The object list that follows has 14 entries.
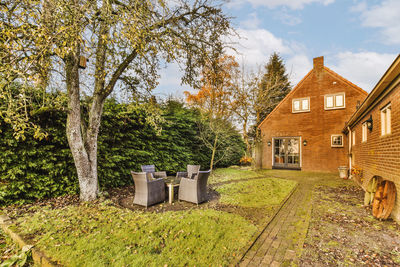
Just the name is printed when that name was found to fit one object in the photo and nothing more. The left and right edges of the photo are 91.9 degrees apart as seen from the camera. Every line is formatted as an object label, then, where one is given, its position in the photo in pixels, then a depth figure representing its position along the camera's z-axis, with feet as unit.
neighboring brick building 13.39
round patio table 17.38
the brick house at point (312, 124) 40.40
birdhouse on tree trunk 15.39
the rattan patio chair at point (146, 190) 16.10
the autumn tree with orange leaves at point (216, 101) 20.42
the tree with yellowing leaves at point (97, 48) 11.62
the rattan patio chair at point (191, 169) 24.14
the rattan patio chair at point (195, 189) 16.92
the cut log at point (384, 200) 13.33
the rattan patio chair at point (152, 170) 20.92
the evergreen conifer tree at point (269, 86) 49.42
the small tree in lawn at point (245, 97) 48.82
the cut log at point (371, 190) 16.31
